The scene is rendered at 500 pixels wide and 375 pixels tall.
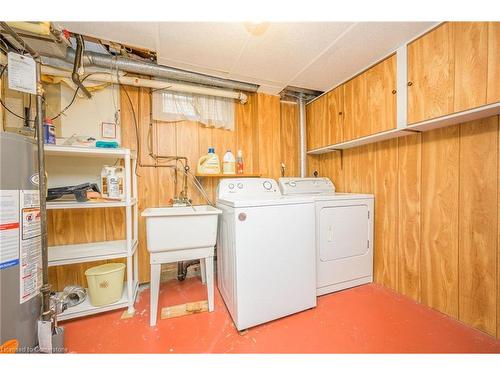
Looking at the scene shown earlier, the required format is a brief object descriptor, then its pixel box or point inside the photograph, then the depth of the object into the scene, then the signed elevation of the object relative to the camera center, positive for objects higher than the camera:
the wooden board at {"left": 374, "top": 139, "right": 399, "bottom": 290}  1.79 -0.28
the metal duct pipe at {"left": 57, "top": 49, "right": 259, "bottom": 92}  1.64 +1.06
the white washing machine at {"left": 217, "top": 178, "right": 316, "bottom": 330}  1.33 -0.52
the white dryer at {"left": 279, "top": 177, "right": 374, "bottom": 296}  1.76 -0.53
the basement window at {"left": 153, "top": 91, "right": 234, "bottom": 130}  1.97 +0.82
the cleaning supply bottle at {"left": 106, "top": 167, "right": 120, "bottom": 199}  1.60 +0.03
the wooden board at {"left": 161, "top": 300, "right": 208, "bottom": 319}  1.54 -0.99
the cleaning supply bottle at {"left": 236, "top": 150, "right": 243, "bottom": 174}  2.16 +0.26
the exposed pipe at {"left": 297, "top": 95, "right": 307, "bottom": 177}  2.51 +0.68
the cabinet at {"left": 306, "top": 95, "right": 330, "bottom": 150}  2.25 +0.74
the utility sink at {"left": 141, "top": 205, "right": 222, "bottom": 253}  1.38 -0.31
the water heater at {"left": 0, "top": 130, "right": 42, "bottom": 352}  0.95 -0.28
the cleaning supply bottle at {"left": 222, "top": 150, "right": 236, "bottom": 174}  2.09 +0.23
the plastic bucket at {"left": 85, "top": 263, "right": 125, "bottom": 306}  1.52 -0.77
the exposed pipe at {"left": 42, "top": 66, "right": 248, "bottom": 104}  1.57 +0.96
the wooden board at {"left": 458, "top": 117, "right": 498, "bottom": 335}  1.25 -0.26
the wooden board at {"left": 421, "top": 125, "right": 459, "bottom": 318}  1.41 -0.27
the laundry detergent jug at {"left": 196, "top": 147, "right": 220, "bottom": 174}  1.99 +0.23
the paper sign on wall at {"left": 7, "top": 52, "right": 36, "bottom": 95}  1.00 +0.61
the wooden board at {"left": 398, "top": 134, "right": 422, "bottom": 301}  1.62 -0.25
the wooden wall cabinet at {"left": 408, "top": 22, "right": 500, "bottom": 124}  1.08 +0.70
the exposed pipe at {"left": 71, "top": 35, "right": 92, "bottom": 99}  1.46 +0.97
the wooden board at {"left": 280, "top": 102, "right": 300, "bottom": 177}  2.55 +0.62
